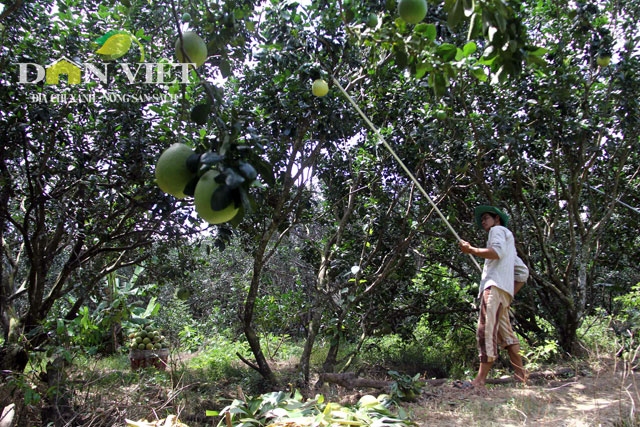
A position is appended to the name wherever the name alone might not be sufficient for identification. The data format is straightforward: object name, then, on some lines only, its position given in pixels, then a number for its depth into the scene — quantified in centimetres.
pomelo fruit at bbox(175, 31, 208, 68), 156
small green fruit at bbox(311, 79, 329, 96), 283
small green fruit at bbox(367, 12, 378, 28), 247
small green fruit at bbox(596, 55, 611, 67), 367
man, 312
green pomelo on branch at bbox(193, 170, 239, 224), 107
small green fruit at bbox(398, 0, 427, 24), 153
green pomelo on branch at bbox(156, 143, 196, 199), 120
